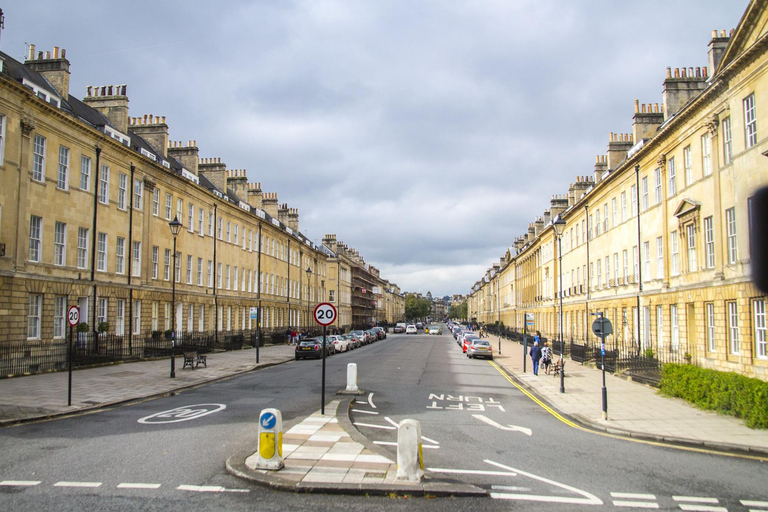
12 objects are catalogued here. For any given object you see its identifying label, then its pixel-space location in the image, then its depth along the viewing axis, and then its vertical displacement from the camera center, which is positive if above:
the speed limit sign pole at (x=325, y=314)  13.35 -0.21
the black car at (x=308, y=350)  35.69 -2.93
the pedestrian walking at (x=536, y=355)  25.61 -2.43
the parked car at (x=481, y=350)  36.91 -3.09
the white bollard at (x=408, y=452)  7.84 -2.15
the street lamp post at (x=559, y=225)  23.86 +3.57
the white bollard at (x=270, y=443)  8.24 -2.12
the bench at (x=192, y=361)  26.72 -2.77
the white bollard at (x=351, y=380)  17.83 -2.47
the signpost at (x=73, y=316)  15.26 -0.27
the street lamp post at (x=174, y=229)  22.63 +3.39
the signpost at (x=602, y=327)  15.80 -0.66
